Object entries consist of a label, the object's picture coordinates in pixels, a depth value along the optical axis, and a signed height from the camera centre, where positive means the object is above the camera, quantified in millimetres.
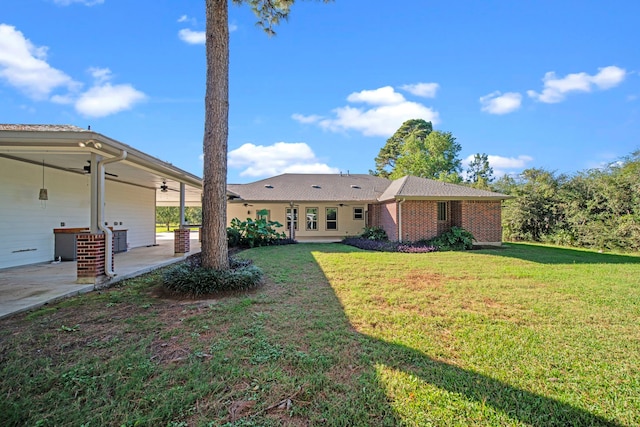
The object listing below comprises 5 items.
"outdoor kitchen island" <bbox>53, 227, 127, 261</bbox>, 8773 -883
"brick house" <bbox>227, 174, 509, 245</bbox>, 14430 +584
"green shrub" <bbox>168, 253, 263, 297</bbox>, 5473 -1254
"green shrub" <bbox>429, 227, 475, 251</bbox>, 13539 -1177
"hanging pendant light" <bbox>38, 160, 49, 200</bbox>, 8222 +622
